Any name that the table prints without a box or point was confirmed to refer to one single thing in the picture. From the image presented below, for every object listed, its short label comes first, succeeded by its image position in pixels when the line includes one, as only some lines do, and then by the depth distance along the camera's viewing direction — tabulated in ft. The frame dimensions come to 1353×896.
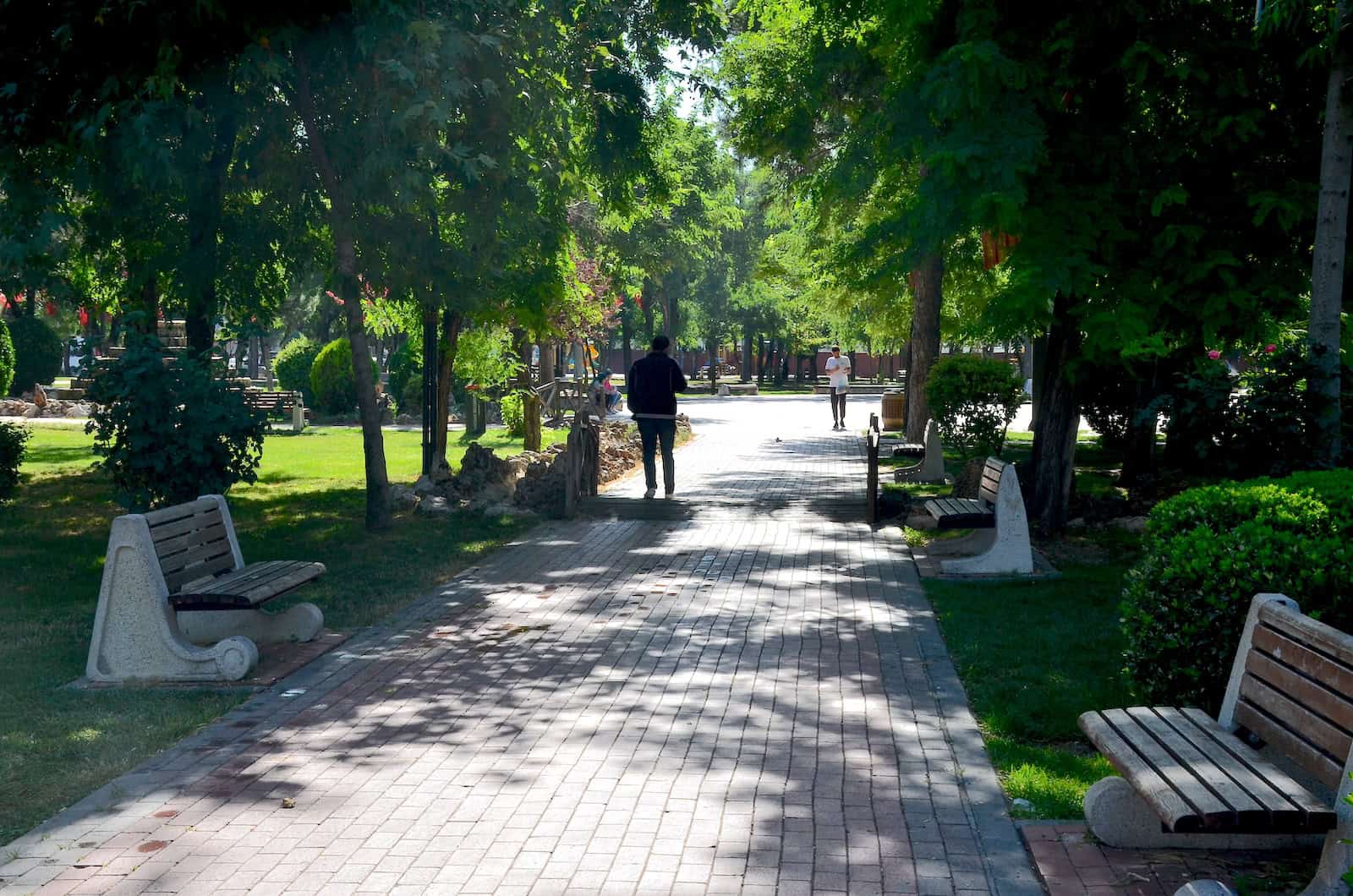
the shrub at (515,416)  92.73
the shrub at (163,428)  34.32
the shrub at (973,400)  66.33
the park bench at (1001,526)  35.65
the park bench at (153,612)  24.27
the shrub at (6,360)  106.93
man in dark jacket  51.31
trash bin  103.55
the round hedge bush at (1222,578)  17.98
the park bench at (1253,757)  12.66
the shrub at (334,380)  114.73
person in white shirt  102.63
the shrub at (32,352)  127.24
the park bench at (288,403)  102.12
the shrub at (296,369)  124.36
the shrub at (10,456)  45.65
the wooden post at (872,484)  46.01
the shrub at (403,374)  112.68
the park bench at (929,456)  60.64
